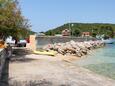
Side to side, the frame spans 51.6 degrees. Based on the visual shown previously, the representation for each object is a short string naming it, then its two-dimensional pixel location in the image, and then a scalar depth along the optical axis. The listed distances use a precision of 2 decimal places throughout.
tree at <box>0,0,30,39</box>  8.30
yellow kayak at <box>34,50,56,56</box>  11.32
